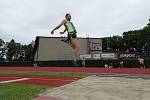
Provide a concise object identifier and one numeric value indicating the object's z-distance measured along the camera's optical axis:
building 23.41
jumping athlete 3.04
